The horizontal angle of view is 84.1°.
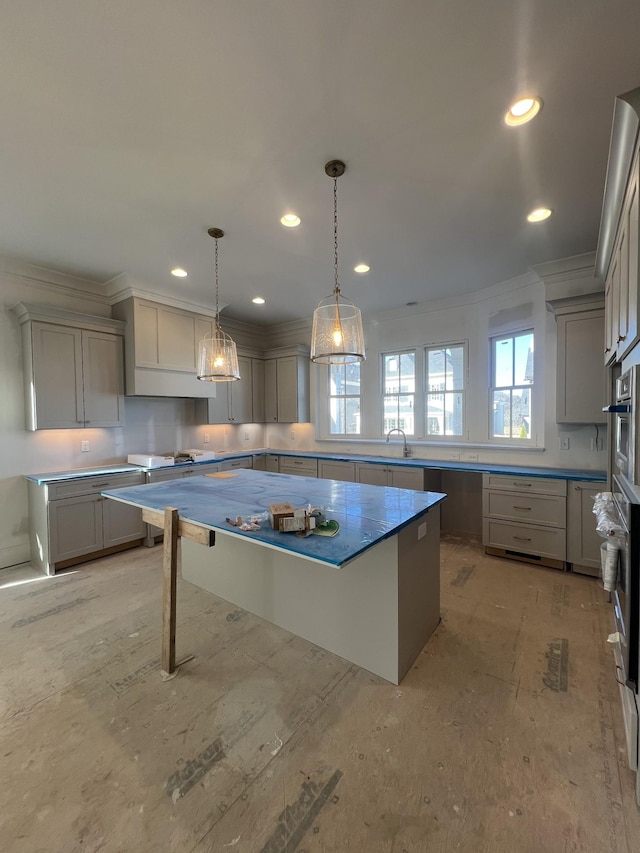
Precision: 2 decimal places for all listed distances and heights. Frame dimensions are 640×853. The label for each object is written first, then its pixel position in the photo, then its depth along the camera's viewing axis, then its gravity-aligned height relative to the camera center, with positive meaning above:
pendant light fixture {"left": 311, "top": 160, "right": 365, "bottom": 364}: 2.05 +0.50
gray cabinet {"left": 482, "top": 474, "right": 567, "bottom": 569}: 3.26 -0.98
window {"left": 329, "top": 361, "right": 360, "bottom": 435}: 5.40 +0.28
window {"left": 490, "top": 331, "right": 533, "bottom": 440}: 3.95 +0.35
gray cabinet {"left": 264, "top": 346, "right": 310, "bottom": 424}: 5.58 +0.53
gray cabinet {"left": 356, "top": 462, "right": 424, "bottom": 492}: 4.12 -0.71
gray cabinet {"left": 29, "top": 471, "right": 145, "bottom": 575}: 3.31 -1.02
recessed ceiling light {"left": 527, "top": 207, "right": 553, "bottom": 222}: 2.56 +1.49
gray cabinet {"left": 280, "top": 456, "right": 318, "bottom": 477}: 5.10 -0.71
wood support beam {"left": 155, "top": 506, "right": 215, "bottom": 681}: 1.99 -0.87
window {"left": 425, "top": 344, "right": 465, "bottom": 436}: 4.51 +0.35
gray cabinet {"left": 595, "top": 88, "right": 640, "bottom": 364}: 1.47 +1.06
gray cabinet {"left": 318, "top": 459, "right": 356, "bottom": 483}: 4.70 -0.72
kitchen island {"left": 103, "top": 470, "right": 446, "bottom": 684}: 1.87 -0.95
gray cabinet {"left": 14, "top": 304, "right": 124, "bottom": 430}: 3.44 +0.52
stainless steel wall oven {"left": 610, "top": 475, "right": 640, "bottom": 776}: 1.43 -0.85
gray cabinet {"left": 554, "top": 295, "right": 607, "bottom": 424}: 3.14 +0.47
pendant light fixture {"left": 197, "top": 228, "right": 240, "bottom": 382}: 2.68 +0.44
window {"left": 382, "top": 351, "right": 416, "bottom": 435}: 4.90 +0.38
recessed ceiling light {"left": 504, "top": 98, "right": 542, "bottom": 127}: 1.66 +1.47
